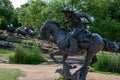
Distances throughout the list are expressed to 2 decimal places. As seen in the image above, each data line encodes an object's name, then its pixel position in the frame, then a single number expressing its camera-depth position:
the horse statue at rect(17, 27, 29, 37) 42.43
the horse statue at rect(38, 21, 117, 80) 9.91
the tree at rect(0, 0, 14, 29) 40.85
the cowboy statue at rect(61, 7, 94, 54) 9.69
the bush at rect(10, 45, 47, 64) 18.17
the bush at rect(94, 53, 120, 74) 15.47
